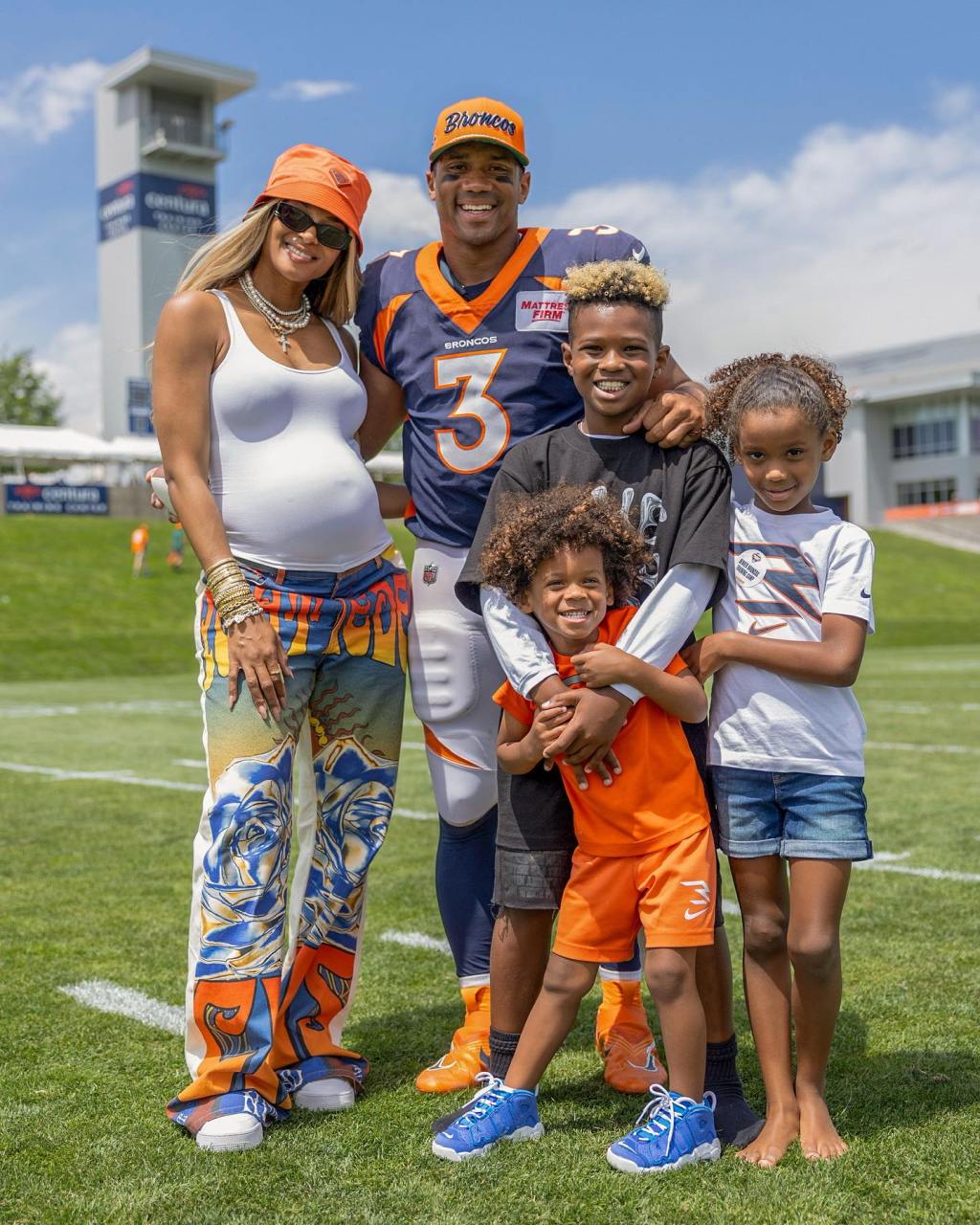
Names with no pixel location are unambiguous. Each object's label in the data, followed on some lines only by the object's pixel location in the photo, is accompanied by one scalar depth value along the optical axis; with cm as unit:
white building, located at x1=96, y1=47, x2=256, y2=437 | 6022
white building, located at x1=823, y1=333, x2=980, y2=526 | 5931
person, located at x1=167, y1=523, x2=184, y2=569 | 3022
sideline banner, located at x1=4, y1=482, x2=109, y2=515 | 3684
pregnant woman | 281
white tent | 4284
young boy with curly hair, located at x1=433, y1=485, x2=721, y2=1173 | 256
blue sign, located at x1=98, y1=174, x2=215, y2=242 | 6072
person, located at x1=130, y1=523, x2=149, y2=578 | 2919
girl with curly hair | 260
